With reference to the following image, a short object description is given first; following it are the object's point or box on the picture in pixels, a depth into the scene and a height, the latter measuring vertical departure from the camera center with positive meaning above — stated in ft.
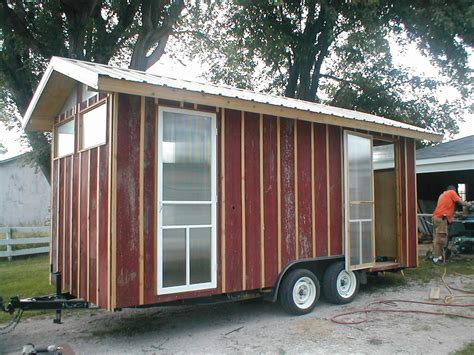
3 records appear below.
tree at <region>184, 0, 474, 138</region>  47.86 +18.83
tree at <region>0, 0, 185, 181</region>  38.93 +15.82
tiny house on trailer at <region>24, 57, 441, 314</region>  16.05 +0.40
